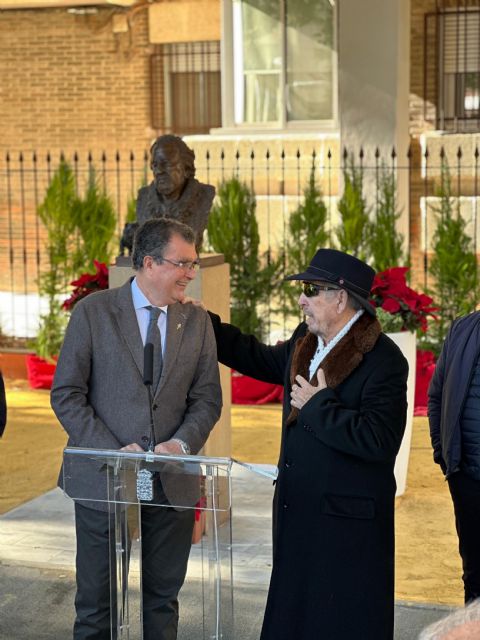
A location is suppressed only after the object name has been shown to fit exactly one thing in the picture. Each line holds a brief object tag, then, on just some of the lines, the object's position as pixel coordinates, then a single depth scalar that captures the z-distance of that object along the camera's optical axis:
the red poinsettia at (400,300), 7.01
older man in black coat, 3.63
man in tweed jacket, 3.83
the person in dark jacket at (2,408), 4.38
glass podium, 3.44
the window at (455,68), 15.63
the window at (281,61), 14.60
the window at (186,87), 18.02
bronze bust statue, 6.41
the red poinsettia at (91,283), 7.05
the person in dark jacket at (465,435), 4.40
